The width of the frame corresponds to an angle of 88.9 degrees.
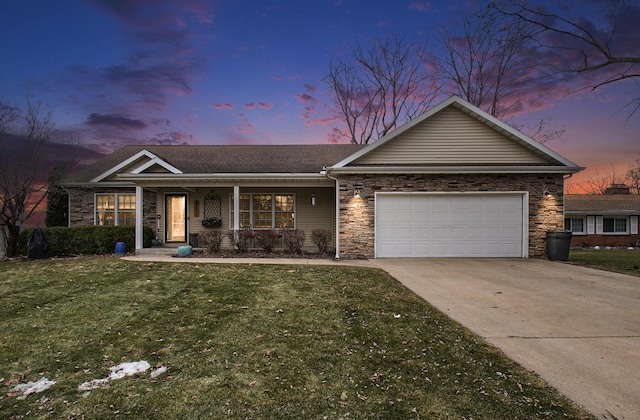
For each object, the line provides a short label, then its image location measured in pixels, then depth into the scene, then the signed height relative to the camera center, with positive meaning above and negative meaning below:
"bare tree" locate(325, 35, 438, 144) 24.05 +9.40
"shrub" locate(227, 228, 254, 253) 11.83 -1.08
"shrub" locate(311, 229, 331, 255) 11.92 -1.09
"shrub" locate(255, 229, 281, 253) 11.90 -1.11
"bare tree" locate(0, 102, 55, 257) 11.88 +1.71
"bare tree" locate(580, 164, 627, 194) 36.53 +3.28
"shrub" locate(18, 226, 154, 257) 11.73 -1.13
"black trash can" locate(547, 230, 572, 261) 10.50 -1.13
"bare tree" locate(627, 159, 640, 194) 33.78 +3.43
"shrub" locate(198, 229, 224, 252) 11.95 -1.16
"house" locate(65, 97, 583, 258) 10.80 +0.69
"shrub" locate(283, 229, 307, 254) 11.95 -1.15
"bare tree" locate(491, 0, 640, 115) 9.53 +5.45
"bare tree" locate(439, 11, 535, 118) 22.05 +9.94
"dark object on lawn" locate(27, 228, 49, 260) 11.11 -1.29
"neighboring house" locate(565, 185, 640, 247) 24.00 -0.96
